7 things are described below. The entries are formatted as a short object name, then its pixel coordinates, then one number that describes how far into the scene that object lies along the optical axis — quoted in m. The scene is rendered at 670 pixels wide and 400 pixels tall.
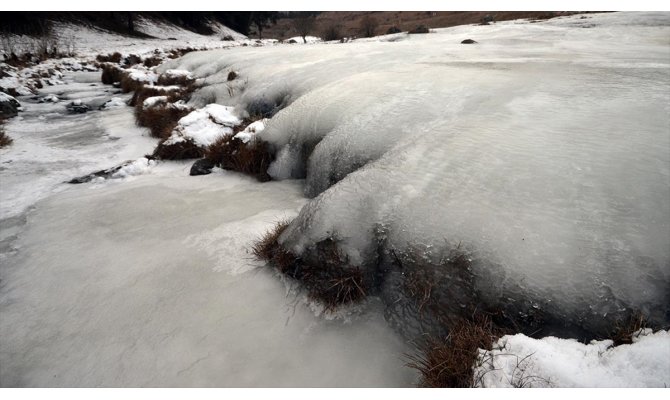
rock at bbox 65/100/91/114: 8.38
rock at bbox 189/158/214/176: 4.55
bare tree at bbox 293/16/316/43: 26.13
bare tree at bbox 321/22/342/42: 23.78
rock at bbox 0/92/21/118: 7.63
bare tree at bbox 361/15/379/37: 23.50
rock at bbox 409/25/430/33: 16.61
